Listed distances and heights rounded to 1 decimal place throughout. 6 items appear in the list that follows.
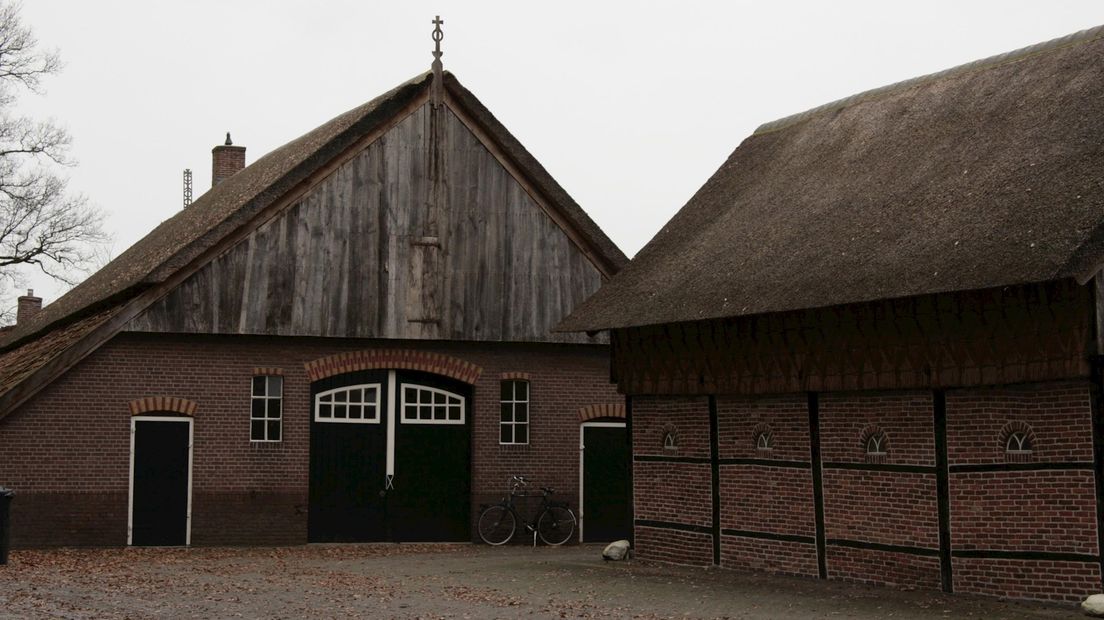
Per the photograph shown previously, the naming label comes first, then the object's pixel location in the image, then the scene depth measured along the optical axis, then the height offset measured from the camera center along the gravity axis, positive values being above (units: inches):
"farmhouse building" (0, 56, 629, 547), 850.1 +69.8
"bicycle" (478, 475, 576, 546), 940.0 -27.3
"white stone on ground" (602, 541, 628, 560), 801.6 -39.9
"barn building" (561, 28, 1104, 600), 562.6 +55.2
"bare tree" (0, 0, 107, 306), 1273.4 +235.8
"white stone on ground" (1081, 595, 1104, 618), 525.3 -46.4
